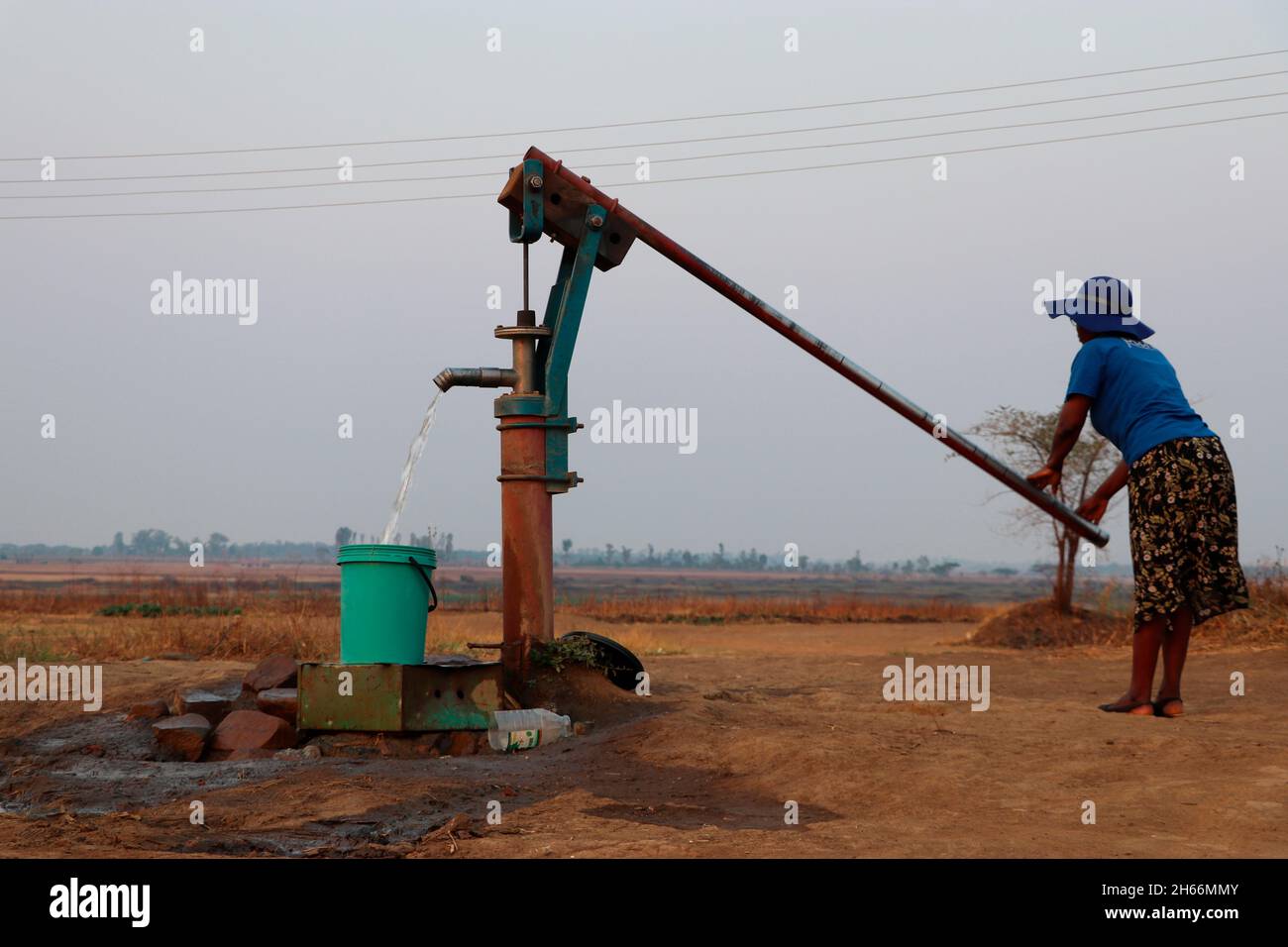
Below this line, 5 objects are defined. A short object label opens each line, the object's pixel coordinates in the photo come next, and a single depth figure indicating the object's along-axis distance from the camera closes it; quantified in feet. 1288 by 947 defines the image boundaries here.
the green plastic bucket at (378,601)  22.47
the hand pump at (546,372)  25.21
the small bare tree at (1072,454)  57.98
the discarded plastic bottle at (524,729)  22.82
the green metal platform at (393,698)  22.35
